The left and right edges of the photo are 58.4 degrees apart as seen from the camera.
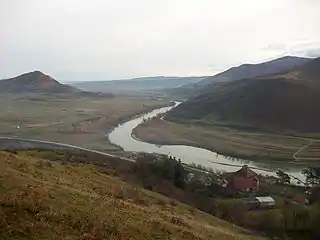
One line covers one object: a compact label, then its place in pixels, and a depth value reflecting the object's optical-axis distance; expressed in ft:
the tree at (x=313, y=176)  179.29
